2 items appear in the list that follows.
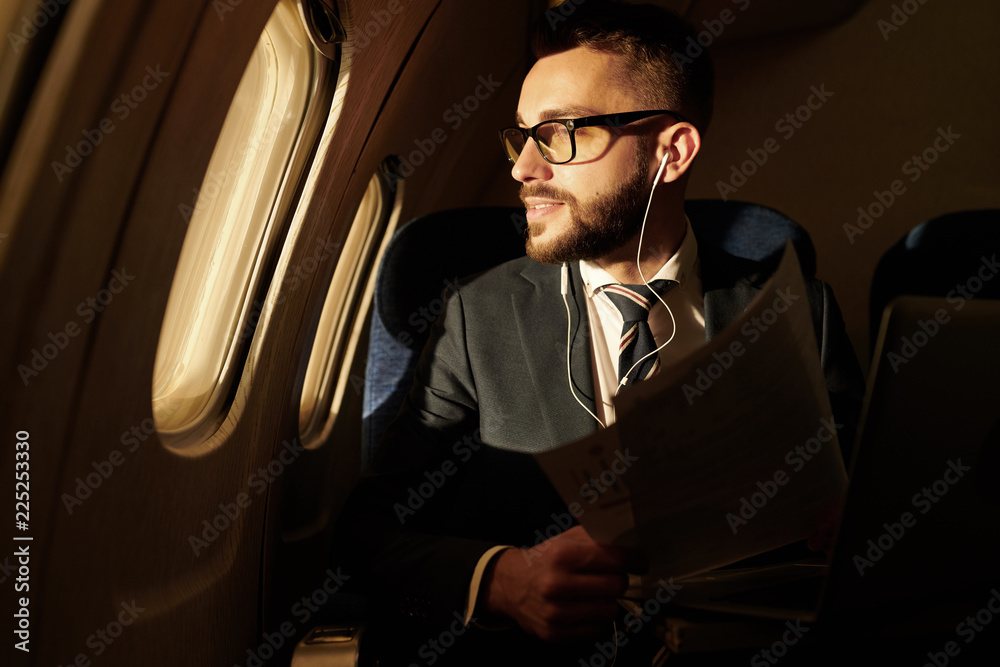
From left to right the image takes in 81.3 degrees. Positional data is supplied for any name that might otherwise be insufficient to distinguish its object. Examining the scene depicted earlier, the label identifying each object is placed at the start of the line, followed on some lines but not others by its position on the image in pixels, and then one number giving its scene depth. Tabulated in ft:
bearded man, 4.55
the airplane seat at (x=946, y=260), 5.91
